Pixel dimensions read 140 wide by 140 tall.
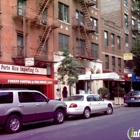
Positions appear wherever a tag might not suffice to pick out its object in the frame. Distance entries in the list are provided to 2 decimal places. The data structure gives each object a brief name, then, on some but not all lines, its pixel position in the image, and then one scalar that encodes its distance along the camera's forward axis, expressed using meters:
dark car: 22.58
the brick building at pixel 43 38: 20.47
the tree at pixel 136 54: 36.53
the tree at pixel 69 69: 19.68
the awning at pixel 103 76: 23.95
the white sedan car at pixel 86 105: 14.30
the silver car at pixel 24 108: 10.30
